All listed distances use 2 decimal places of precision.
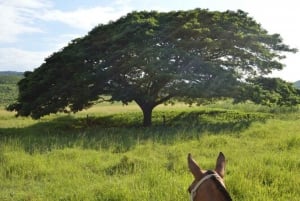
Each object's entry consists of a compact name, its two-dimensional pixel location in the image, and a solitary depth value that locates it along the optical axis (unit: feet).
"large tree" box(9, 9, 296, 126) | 68.33
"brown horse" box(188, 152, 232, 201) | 7.10
